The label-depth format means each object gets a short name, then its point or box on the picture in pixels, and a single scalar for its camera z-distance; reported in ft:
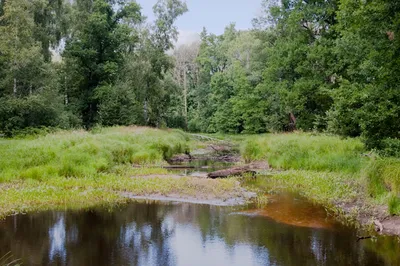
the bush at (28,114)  106.83
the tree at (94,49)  142.82
